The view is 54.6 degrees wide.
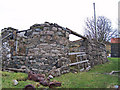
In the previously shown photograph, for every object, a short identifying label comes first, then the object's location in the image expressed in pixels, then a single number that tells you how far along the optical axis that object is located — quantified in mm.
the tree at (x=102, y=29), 21859
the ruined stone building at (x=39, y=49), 5852
